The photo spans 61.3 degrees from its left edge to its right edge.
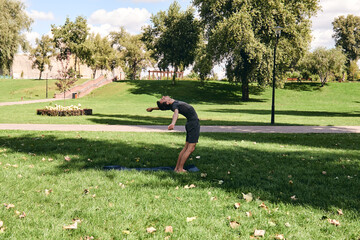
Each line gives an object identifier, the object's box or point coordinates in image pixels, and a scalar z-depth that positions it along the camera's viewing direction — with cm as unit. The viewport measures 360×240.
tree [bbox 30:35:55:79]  6606
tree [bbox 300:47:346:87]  4956
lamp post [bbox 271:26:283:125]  1650
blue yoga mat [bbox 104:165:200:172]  621
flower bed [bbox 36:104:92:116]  1908
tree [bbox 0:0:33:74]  3756
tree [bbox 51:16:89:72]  5109
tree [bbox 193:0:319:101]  3194
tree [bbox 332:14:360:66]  6700
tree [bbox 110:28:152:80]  6750
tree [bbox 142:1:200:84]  4459
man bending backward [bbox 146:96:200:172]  559
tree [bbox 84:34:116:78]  5582
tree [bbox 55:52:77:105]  2222
